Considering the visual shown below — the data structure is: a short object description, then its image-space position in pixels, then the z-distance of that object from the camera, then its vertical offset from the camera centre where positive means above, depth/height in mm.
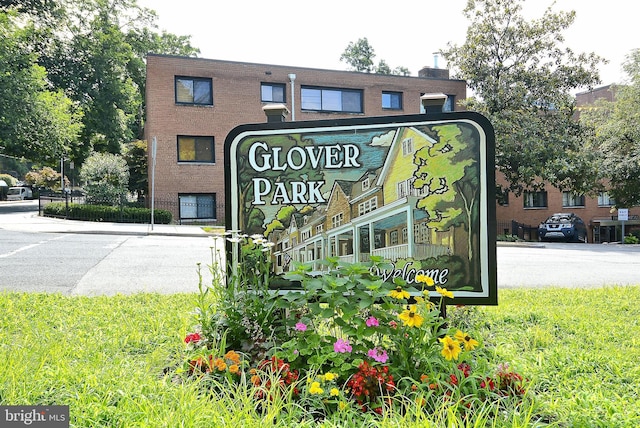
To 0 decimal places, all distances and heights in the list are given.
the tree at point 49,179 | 47578 +4572
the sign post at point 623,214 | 25719 +229
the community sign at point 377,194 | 3977 +237
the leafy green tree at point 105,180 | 25656 +2393
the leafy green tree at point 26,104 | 26656 +6938
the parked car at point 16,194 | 54300 +3692
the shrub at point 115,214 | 23672 +570
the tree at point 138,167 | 28877 +3416
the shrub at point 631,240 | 27731 -1202
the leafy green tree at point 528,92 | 23969 +6423
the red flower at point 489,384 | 2945 -976
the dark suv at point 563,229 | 27797 -533
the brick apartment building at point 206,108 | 25516 +6237
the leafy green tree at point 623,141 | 26183 +4214
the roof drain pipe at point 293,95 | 25547 +6822
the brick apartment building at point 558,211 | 33219 +482
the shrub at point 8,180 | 61444 +5912
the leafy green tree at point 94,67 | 35250 +11401
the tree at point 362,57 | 59875 +19842
